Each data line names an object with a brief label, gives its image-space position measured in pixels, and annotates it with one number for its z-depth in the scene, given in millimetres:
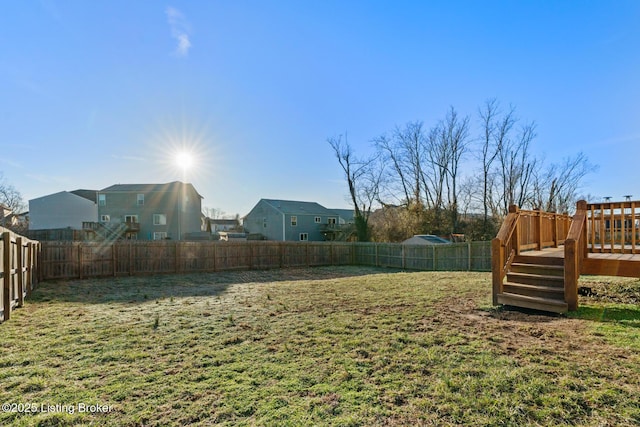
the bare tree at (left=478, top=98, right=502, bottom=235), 22484
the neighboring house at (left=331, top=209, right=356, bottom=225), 33391
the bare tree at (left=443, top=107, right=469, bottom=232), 23066
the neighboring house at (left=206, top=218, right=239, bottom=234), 45025
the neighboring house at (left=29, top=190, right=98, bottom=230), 28562
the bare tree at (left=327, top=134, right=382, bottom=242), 25000
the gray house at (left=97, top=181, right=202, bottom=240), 25689
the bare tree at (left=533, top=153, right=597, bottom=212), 23578
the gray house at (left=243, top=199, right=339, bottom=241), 29250
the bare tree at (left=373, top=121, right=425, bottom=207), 24578
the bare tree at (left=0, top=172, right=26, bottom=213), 30939
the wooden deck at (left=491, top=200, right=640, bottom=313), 4699
